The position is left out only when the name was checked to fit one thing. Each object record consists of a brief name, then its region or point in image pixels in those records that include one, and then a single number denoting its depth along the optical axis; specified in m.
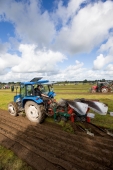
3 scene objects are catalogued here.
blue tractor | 7.06
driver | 7.82
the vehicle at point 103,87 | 21.28
